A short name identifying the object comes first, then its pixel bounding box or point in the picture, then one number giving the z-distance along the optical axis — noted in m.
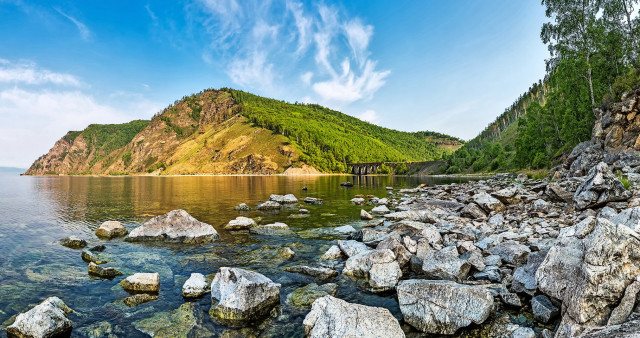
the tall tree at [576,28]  46.47
